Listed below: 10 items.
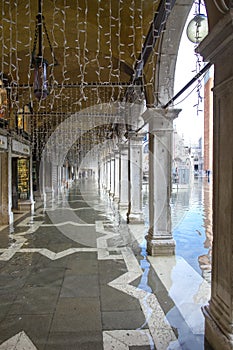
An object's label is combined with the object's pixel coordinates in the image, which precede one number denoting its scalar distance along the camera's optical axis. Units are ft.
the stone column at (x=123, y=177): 38.95
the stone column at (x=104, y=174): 80.69
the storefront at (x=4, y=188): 30.30
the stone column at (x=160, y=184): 18.89
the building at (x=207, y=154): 43.81
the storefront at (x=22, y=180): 38.34
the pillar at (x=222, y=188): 8.04
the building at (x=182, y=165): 93.85
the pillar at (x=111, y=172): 57.76
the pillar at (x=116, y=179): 50.39
